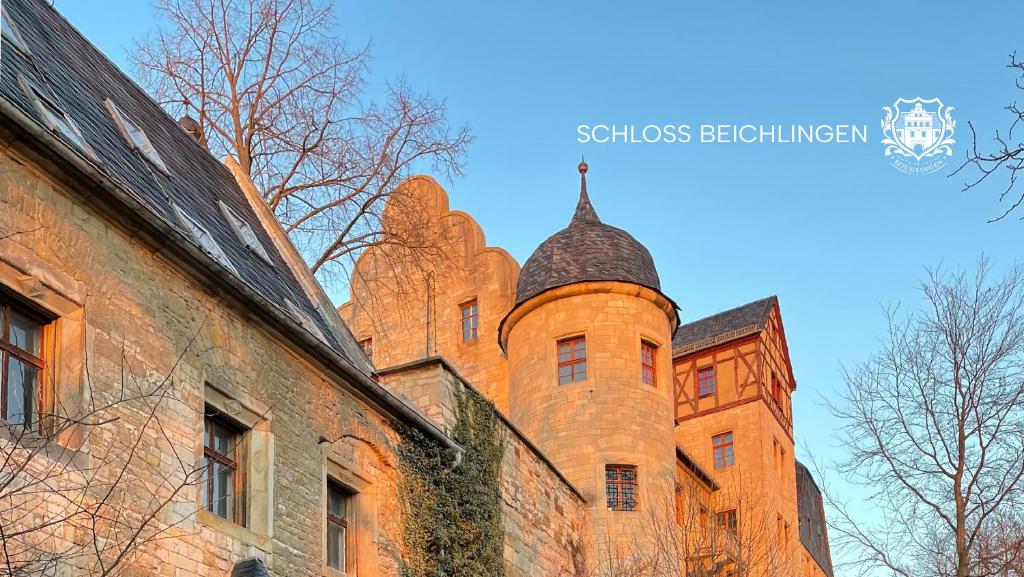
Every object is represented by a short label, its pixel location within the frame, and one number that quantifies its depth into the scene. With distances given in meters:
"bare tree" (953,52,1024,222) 7.55
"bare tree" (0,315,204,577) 9.62
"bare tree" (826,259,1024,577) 19.14
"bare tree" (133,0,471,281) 23.39
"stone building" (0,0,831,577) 10.38
